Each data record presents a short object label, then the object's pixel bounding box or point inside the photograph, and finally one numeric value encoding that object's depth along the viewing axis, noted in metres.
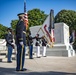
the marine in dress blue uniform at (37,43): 13.64
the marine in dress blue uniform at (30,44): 11.97
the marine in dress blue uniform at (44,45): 14.48
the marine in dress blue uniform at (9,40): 9.84
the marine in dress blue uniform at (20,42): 6.53
